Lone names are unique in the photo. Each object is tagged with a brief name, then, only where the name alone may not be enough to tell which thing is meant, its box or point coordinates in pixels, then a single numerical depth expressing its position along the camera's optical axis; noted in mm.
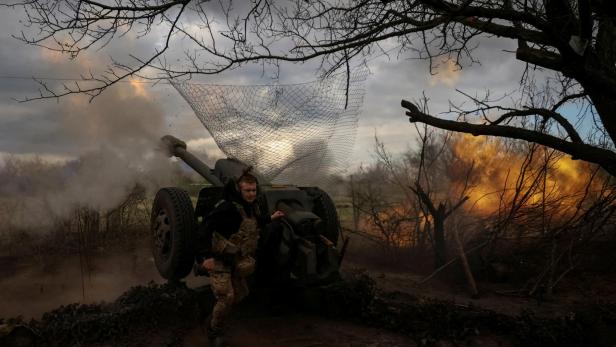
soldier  5070
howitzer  5465
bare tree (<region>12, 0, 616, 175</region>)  3545
